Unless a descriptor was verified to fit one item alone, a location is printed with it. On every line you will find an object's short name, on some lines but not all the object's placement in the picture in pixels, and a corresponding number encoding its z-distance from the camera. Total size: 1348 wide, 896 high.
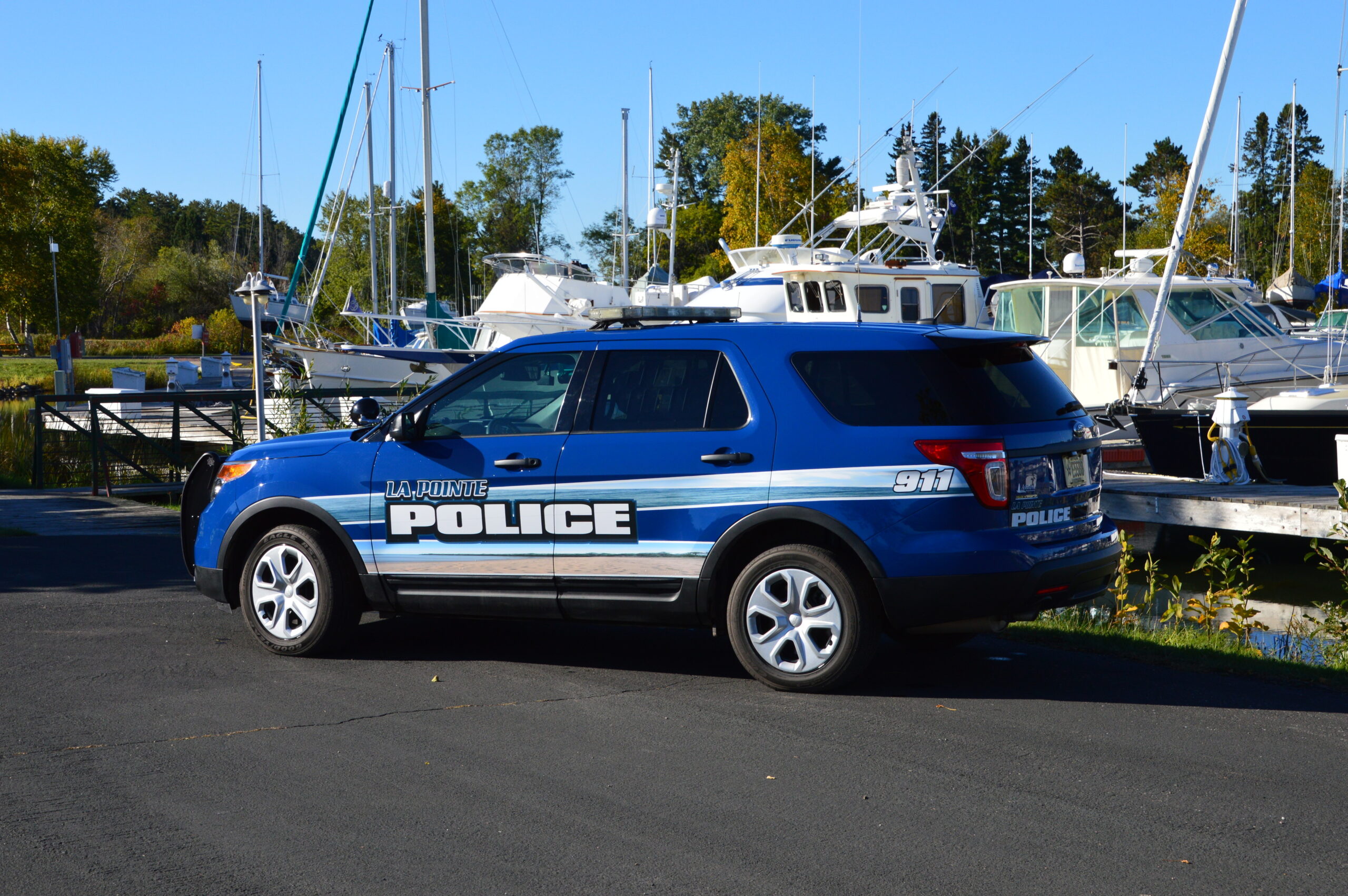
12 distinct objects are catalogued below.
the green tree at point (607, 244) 74.75
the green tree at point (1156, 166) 66.44
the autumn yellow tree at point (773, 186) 54.91
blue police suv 6.16
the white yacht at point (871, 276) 24.42
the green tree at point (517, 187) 86.50
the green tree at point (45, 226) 50.53
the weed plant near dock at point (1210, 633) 7.32
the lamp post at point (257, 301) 14.77
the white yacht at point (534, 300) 30.97
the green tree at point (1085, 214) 68.94
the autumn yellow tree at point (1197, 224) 49.34
